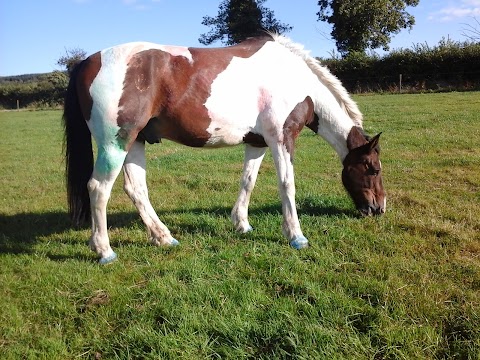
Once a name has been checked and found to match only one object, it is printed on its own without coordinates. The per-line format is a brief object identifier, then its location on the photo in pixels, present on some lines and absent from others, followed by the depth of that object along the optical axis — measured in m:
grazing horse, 3.99
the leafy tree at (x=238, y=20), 49.56
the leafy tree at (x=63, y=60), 58.21
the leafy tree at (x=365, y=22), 38.75
